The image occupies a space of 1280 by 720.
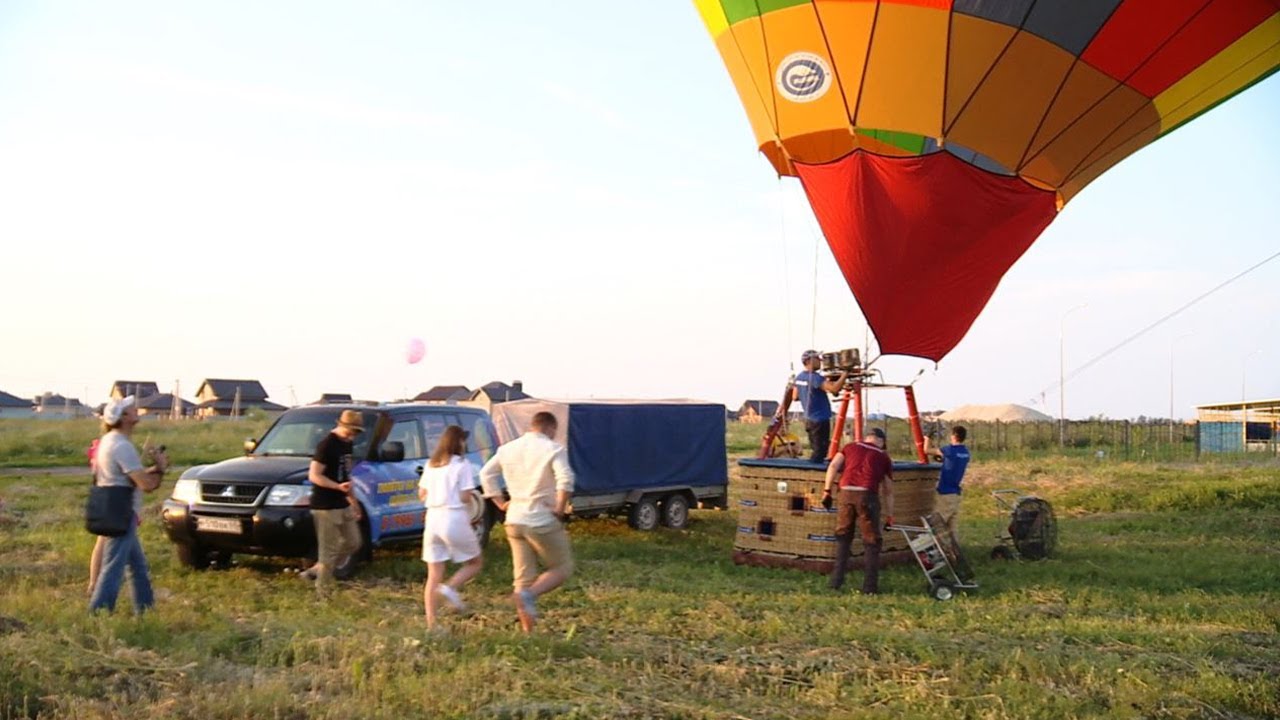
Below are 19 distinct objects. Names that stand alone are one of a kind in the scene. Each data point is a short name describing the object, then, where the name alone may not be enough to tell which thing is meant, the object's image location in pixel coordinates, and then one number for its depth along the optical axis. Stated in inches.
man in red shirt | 470.3
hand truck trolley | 466.6
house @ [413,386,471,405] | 3742.6
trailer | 662.6
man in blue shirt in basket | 563.2
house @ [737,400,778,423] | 4387.3
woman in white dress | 354.0
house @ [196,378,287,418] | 3779.5
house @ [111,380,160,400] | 3974.7
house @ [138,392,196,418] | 3772.1
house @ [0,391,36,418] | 4131.4
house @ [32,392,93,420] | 3320.6
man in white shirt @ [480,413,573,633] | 340.5
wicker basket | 523.2
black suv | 449.7
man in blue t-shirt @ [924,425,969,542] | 568.4
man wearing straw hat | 412.8
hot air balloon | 532.1
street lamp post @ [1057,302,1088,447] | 1820.9
